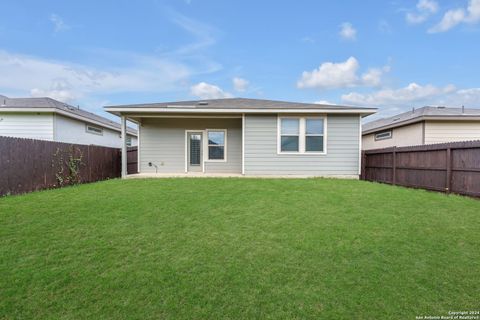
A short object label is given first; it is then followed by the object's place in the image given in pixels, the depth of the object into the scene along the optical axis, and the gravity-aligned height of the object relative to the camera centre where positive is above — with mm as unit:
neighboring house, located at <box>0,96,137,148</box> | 12047 +1632
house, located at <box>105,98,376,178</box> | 10867 +967
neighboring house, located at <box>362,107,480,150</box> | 12805 +1517
